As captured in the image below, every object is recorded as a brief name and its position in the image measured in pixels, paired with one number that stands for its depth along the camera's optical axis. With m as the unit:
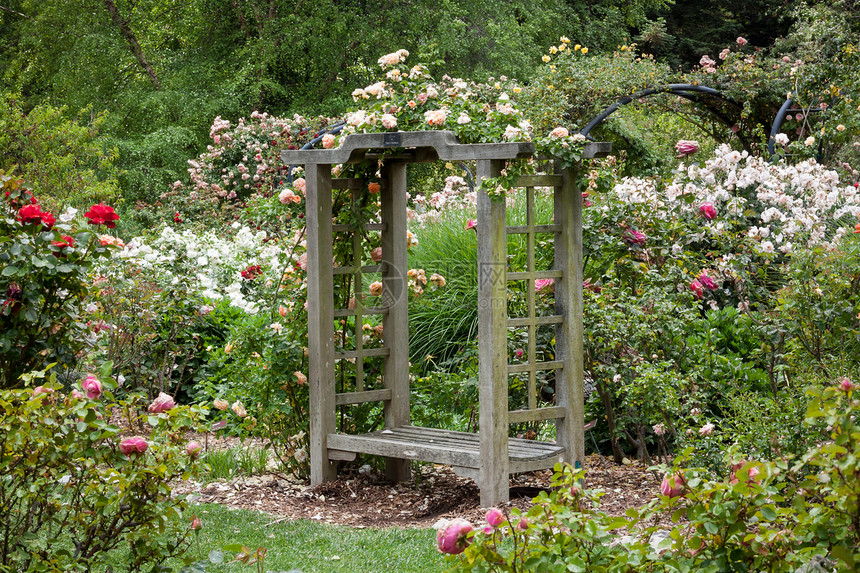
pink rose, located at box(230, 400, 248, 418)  9.64
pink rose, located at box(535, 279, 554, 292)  9.29
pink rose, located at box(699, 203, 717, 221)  10.32
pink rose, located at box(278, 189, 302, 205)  9.37
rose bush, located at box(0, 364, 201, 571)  4.52
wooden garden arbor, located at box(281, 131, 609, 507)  7.86
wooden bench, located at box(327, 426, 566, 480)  8.07
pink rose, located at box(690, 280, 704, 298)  9.34
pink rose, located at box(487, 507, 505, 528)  3.78
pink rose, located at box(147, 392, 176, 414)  4.94
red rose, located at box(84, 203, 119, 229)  7.98
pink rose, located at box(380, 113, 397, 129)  8.33
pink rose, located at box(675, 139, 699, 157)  12.95
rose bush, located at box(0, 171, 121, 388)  6.77
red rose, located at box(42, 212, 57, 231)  6.89
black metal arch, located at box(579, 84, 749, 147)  19.25
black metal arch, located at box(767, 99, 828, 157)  17.11
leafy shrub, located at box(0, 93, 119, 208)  21.66
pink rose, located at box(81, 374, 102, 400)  4.77
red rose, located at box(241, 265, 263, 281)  13.15
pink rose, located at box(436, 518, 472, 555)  3.69
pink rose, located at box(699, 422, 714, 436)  7.14
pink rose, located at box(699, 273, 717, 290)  9.85
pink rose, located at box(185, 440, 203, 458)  4.89
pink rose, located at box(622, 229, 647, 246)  9.60
